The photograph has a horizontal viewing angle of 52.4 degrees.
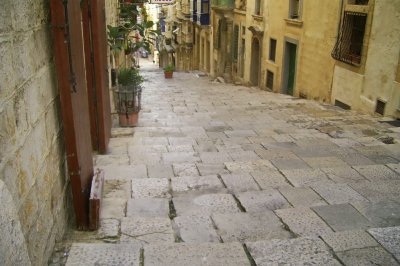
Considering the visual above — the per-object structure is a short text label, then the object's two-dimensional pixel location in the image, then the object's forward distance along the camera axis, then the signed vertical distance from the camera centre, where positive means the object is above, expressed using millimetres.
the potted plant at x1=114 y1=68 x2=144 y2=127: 7352 -1575
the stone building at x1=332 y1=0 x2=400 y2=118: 8367 -1098
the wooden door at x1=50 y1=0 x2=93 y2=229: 2859 -683
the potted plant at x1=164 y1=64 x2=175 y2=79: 21344 -3302
